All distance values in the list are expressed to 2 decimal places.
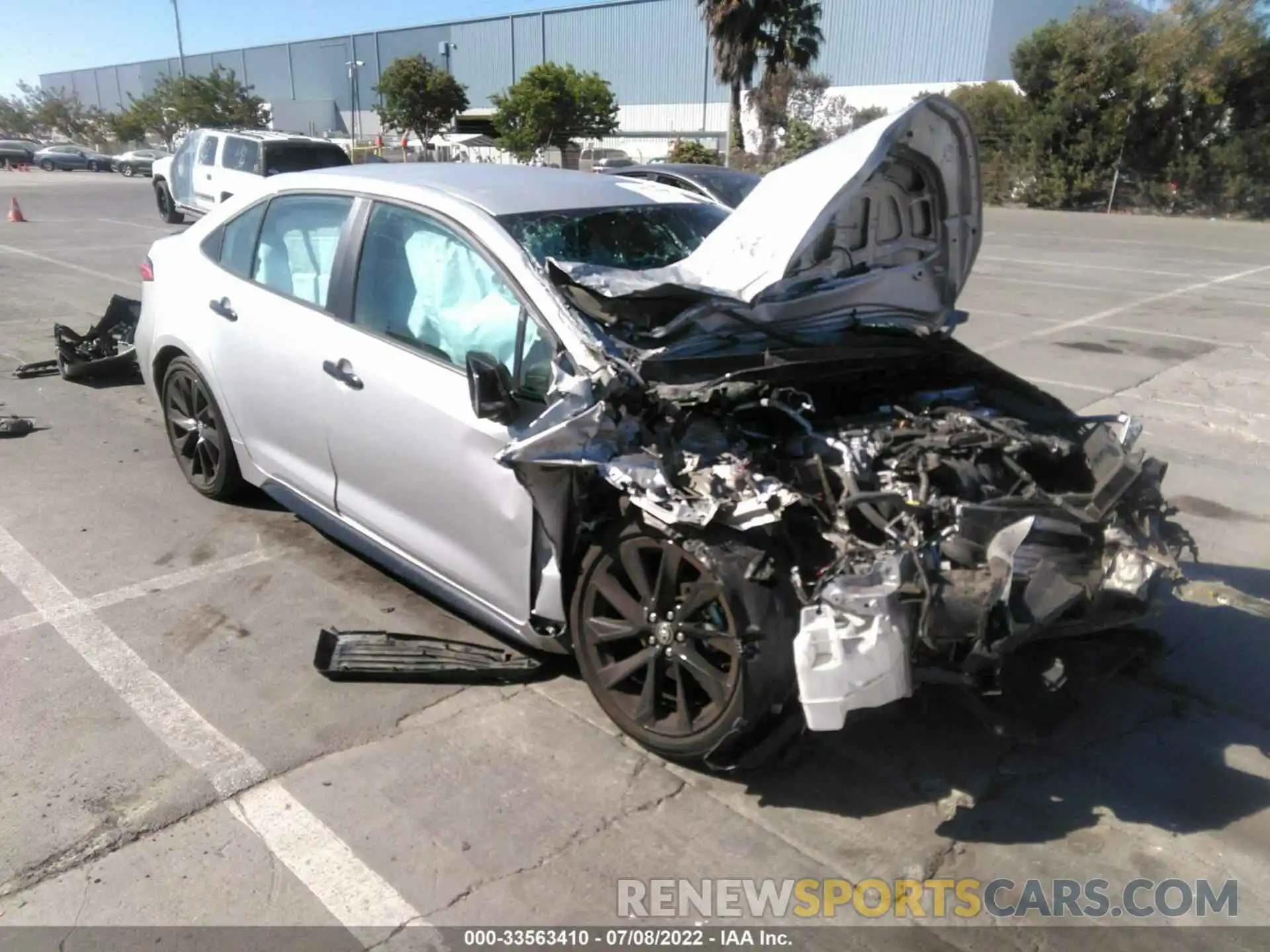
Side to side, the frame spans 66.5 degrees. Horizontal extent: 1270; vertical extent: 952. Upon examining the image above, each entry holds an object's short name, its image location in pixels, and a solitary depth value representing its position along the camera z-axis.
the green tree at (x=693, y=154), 36.78
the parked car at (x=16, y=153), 49.78
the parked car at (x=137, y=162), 44.12
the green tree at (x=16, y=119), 81.20
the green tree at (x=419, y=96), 51.53
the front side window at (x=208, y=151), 17.81
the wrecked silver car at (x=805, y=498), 2.68
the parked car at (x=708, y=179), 12.09
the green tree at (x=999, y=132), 33.16
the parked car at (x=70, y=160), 47.84
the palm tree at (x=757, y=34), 35.75
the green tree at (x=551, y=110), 45.44
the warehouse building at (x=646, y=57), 48.94
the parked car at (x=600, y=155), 40.91
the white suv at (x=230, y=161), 16.86
